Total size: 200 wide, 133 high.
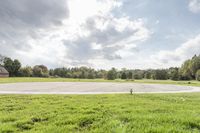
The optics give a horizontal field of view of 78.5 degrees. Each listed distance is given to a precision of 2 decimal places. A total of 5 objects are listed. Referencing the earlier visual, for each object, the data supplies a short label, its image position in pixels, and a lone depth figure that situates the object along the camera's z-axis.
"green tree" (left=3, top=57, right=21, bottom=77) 49.02
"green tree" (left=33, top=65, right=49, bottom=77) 50.84
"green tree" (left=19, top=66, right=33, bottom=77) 48.41
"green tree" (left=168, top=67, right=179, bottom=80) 47.55
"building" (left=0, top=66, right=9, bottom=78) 44.47
